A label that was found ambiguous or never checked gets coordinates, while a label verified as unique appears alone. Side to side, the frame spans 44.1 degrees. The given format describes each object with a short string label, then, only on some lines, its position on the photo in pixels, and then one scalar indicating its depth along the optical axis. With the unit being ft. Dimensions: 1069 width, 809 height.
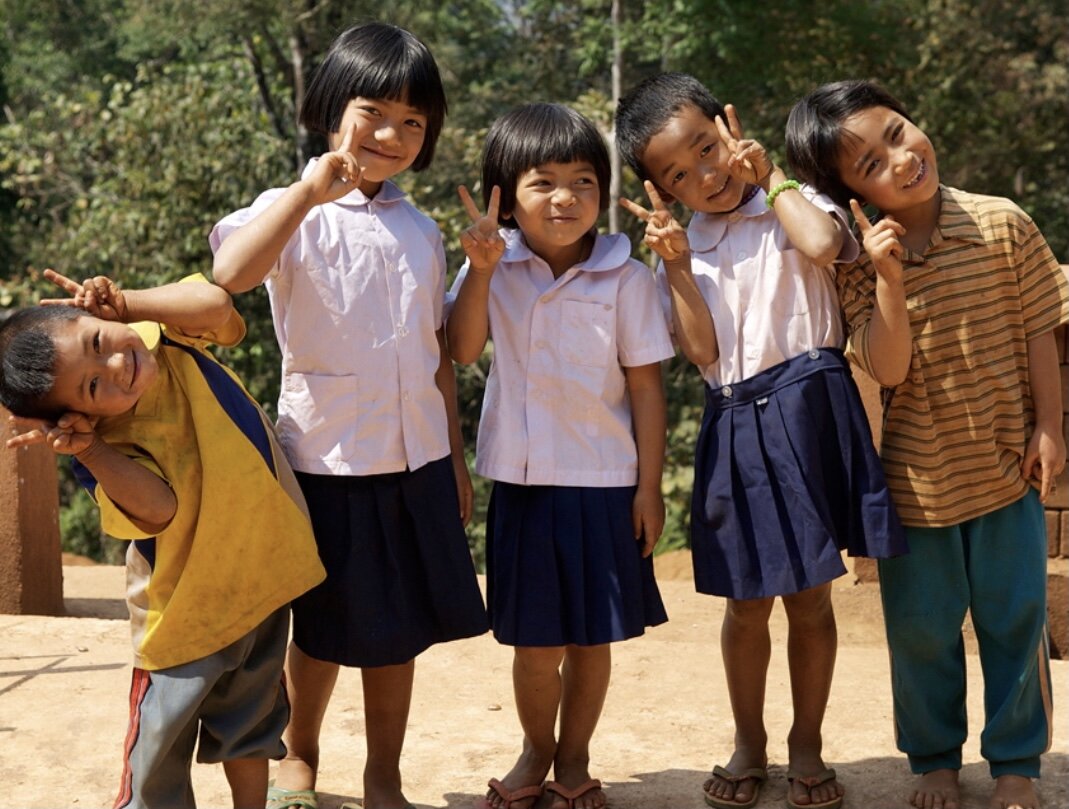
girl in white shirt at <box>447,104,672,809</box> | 9.11
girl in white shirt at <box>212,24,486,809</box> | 8.82
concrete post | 16.43
